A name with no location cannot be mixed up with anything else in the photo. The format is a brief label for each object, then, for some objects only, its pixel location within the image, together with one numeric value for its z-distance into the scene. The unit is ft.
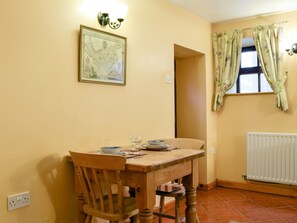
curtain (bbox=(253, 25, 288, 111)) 12.67
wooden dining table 6.20
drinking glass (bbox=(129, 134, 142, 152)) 8.28
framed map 8.09
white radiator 12.56
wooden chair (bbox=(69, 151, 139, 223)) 6.16
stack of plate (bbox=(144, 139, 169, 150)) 8.54
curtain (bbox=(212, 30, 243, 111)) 13.80
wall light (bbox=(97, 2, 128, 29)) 8.57
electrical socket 6.47
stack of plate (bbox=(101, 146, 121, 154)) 7.28
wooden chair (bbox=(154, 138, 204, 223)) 8.27
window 14.20
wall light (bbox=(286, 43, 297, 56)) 12.33
